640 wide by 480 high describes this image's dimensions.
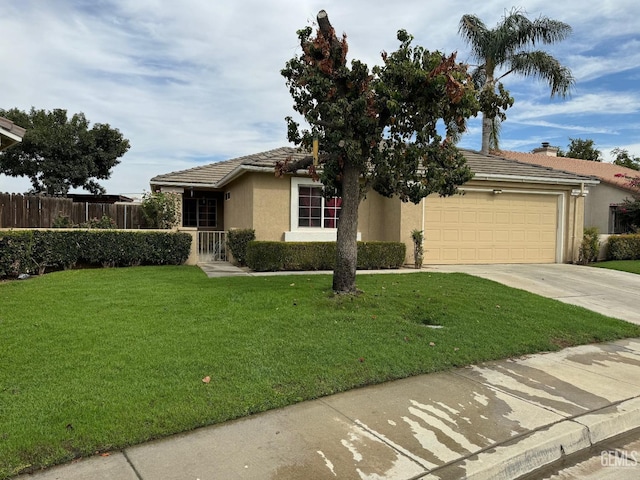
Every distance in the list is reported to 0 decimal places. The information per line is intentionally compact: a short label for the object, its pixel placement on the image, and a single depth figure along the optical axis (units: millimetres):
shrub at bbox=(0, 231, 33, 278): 10141
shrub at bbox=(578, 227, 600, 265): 15828
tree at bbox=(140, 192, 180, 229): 16359
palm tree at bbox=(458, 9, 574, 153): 20922
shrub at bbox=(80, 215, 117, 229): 16406
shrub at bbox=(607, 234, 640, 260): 16469
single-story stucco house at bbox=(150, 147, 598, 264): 13445
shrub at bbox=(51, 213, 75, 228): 15497
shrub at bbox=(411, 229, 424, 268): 13484
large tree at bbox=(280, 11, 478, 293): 6668
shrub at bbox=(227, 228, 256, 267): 13086
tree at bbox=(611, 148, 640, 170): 34438
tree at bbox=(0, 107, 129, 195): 33688
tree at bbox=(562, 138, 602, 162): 38938
